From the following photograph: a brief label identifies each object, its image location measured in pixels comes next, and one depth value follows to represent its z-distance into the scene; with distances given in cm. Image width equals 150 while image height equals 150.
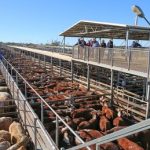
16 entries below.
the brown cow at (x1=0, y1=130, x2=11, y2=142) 634
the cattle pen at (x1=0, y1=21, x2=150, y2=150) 695
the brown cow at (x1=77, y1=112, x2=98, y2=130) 825
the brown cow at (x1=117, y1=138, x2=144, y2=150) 661
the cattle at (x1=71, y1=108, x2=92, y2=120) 922
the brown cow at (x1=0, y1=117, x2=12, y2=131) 722
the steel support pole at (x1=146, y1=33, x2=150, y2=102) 789
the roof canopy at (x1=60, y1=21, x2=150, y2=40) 965
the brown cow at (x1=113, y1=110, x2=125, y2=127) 851
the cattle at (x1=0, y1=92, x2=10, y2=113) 868
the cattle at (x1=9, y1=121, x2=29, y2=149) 558
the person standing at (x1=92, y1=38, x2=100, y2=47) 1209
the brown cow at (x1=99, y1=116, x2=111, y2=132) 835
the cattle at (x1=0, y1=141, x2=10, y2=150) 559
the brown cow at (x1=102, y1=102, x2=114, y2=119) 922
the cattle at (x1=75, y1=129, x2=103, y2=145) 706
